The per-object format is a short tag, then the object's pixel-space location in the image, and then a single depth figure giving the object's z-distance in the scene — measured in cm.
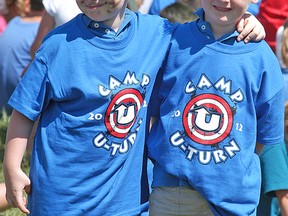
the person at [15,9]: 959
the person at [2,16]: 983
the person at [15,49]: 851
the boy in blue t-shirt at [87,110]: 352
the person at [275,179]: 439
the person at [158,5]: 723
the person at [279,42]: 570
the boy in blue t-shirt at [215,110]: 352
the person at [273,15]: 718
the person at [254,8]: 670
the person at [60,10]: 605
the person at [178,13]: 618
